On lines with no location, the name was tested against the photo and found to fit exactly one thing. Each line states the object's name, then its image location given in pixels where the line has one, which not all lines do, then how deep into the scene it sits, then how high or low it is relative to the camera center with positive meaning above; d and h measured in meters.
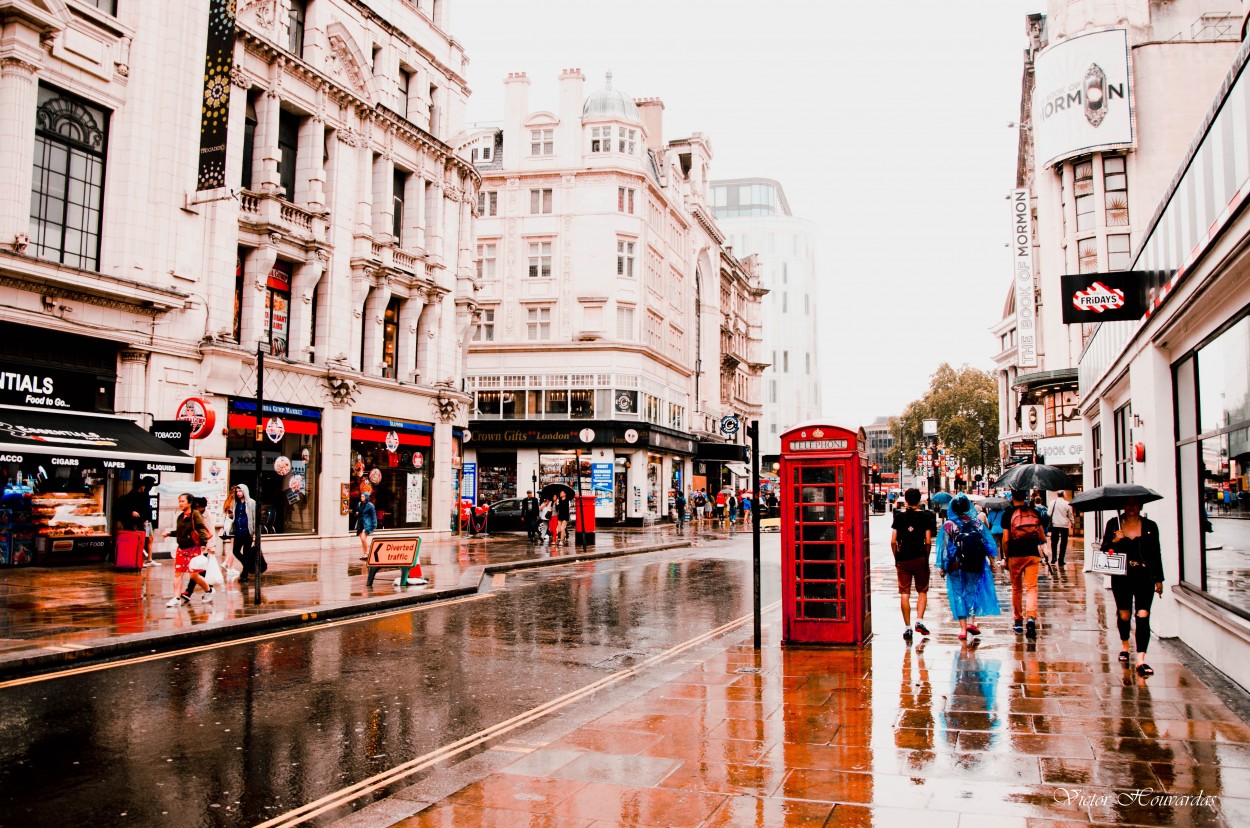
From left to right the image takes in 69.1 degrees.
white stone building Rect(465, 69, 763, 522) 47.19 +9.67
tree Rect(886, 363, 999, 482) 99.88 +8.72
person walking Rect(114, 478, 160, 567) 19.00 -0.55
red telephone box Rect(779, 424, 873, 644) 10.44 -0.55
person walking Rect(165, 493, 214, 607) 14.21 -0.97
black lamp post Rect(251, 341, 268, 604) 14.65 +0.97
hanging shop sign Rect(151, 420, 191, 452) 19.77 +1.13
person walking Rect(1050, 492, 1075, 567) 23.19 -0.85
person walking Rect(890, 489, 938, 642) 11.06 -0.71
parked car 40.59 -1.26
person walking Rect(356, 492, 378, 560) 21.45 -0.81
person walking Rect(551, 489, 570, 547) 29.00 -1.04
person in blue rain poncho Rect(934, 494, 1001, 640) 11.20 -1.04
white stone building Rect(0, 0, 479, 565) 19.38 +6.74
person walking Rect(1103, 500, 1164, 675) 8.86 -0.70
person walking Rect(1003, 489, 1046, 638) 11.16 -0.71
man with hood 17.81 -0.92
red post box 29.47 -1.22
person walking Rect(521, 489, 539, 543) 33.38 -1.14
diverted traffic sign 17.03 -1.25
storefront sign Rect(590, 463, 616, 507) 46.78 +0.34
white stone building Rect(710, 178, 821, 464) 115.00 +23.45
